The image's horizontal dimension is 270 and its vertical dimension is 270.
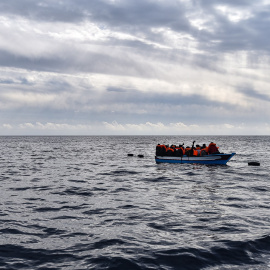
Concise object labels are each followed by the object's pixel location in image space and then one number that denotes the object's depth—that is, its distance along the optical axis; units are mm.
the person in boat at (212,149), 34906
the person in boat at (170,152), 36281
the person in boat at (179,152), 35719
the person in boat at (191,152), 35056
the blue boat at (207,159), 34228
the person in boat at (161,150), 36712
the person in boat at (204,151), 34844
